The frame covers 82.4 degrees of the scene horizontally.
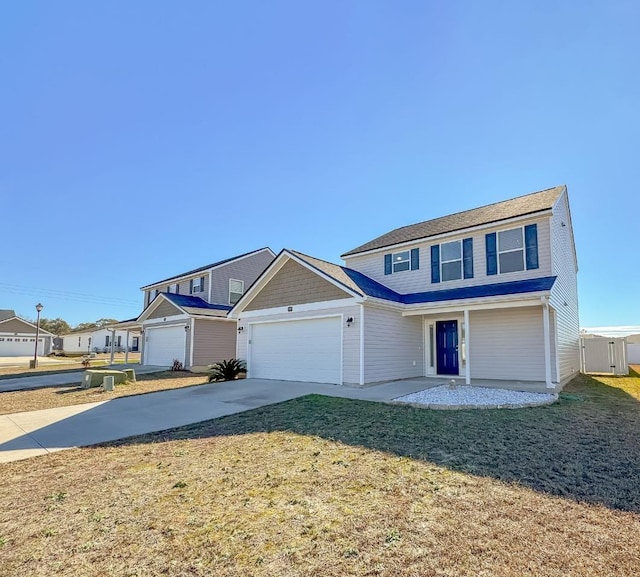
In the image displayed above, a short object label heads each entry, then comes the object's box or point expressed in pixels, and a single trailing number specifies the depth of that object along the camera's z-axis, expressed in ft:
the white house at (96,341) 160.86
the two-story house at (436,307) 38.27
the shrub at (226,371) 48.06
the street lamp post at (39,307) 79.83
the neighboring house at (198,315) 64.59
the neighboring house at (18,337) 136.05
